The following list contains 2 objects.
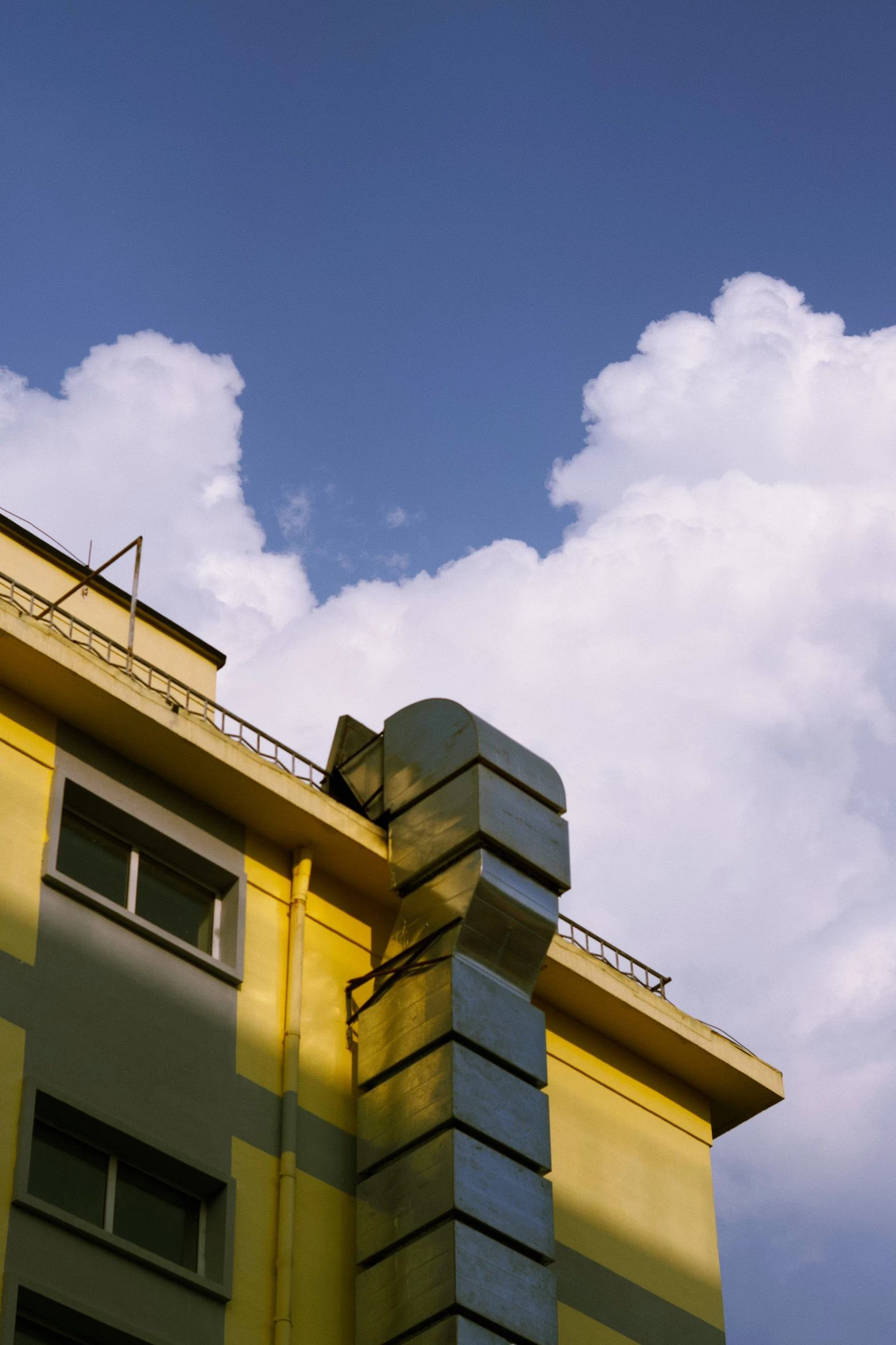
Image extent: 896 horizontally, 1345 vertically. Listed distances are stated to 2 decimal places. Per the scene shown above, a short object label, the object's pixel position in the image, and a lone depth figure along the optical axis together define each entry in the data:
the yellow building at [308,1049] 19.56
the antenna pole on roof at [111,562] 24.30
